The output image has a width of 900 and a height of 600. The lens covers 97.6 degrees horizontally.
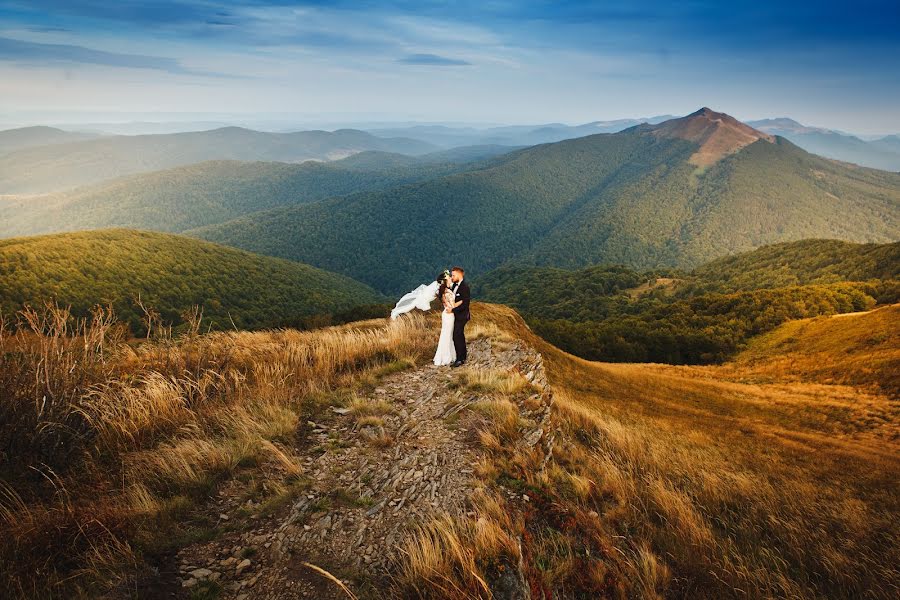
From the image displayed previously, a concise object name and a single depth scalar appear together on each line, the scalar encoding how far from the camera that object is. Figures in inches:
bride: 382.0
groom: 385.1
